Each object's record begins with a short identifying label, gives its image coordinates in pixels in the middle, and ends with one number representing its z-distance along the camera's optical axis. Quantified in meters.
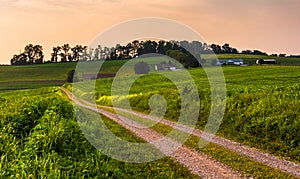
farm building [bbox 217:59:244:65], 107.73
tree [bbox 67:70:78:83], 111.34
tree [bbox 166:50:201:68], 80.56
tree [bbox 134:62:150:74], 85.99
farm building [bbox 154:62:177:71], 88.20
